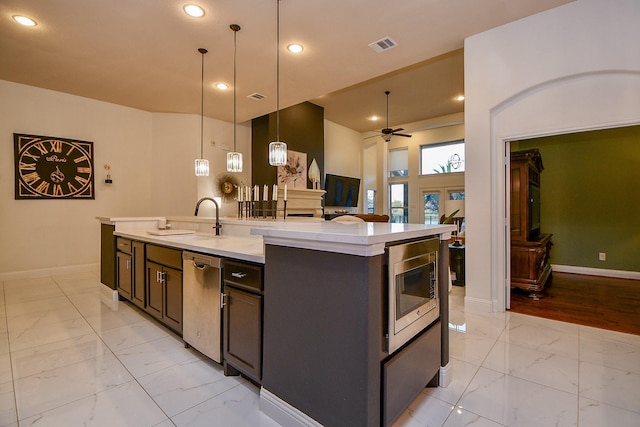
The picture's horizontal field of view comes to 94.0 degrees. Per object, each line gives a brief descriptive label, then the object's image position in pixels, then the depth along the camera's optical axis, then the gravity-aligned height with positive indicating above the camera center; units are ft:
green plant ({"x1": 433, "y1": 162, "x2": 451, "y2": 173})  26.53 +4.04
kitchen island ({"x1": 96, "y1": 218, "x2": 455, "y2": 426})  4.20 -1.81
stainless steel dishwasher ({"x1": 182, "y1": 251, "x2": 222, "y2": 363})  6.73 -2.15
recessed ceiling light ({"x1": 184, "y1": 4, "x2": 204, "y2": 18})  9.54 +6.63
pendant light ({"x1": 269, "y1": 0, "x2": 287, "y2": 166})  10.45 +2.13
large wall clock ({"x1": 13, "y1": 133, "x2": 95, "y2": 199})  15.60 +2.55
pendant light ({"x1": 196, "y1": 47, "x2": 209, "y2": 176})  13.00 +1.99
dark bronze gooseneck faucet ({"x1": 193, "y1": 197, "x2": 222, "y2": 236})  10.07 -0.39
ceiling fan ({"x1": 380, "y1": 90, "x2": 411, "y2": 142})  21.90 +6.06
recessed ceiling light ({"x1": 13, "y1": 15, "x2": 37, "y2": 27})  10.08 +6.64
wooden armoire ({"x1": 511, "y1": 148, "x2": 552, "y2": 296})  12.69 -1.01
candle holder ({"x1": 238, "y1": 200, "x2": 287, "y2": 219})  11.00 +0.16
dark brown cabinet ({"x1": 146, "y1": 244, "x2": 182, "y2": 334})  8.05 -2.06
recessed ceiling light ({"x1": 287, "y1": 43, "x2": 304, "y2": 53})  11.85 +6.70
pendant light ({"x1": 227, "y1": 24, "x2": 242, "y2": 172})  12.34 +2.20
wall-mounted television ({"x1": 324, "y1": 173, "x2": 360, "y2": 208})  26.37 +2.13
